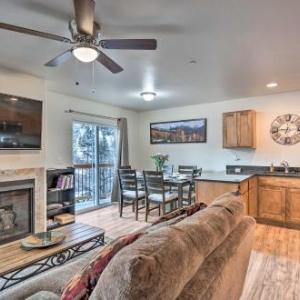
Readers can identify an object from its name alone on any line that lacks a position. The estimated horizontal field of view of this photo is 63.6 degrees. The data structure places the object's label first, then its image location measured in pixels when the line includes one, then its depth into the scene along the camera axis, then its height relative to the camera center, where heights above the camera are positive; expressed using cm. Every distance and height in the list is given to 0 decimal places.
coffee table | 198 -88
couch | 73 -41
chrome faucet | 453 -22
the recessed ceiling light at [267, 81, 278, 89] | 400 +117
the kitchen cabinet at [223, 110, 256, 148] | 475 +49
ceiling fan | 173 +94
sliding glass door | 517 -19
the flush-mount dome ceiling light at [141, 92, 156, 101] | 452 +110
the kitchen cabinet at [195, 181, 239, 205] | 336 -51
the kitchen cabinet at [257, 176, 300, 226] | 395 -78
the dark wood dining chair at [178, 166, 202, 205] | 451 -73
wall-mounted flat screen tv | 325 +45
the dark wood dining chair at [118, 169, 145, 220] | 459 -65
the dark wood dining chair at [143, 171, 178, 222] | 423 -66
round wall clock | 452 +46
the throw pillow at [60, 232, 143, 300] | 93 -48
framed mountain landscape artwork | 571 +56
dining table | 422 -49
